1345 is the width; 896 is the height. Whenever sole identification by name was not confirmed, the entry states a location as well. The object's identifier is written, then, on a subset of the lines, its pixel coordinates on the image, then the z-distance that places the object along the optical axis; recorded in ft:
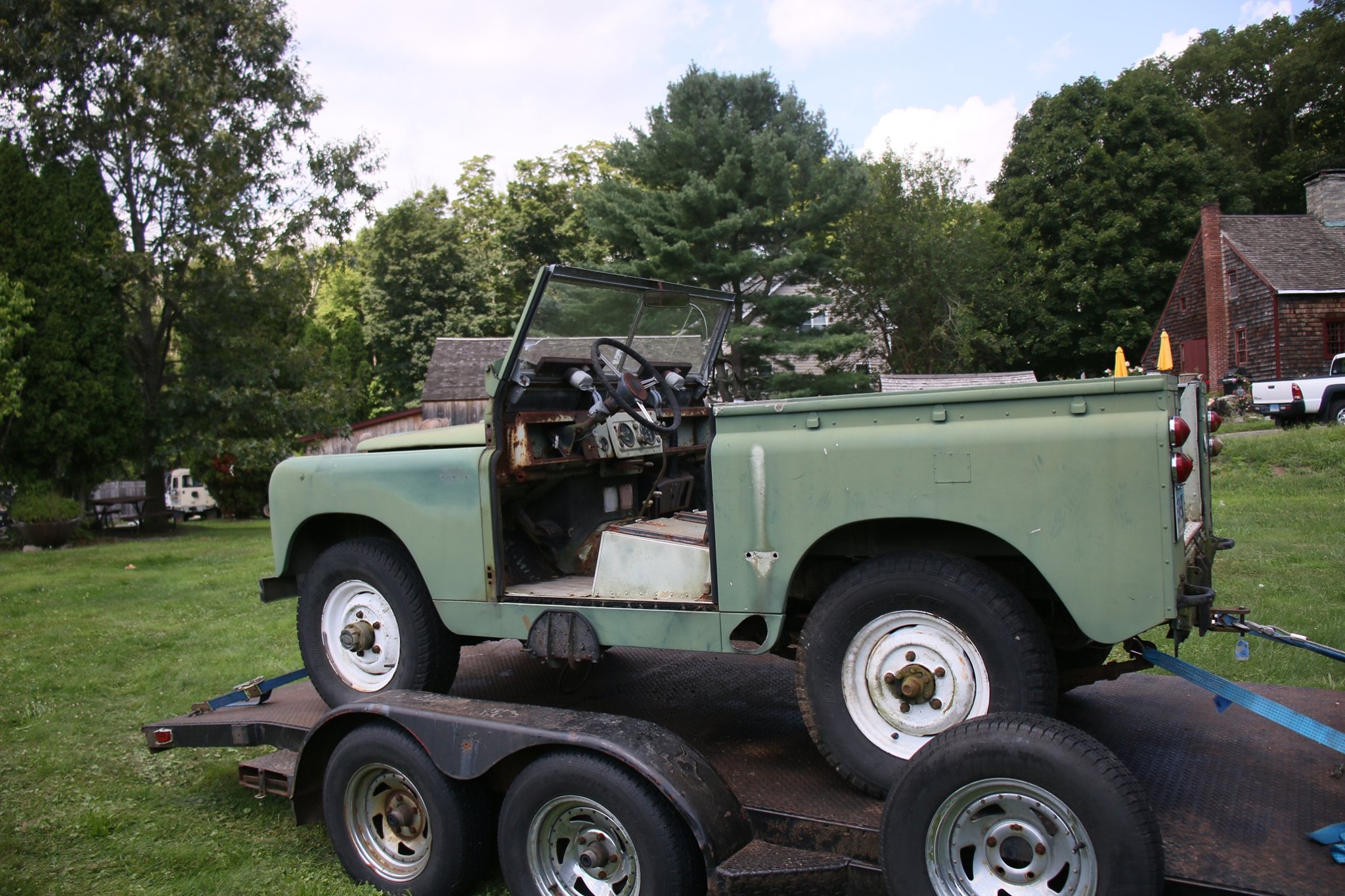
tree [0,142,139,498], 56.90
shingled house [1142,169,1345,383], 86.53
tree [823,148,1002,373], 113.09
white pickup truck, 64.64
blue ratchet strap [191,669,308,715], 15.84
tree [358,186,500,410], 128.77
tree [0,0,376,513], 60.54
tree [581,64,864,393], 79.25
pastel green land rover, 9.62
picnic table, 66.03
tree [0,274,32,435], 53.26
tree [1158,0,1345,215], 127.54
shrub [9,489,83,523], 55.06
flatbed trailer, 9.22
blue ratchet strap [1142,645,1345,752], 9.36
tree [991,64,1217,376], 110.32
